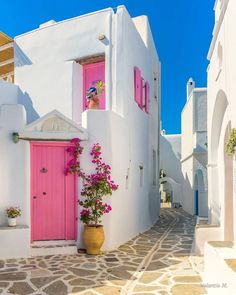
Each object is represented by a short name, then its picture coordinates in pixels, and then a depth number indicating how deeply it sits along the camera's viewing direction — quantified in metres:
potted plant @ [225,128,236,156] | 6.24
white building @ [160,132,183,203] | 29.80
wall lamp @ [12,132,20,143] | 9.36
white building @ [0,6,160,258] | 9.47
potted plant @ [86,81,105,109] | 10.72
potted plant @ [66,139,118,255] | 9.43
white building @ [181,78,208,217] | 19.89
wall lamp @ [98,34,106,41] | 11.84
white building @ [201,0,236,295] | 5.44
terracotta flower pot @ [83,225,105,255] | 9.16
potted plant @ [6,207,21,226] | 9.10
